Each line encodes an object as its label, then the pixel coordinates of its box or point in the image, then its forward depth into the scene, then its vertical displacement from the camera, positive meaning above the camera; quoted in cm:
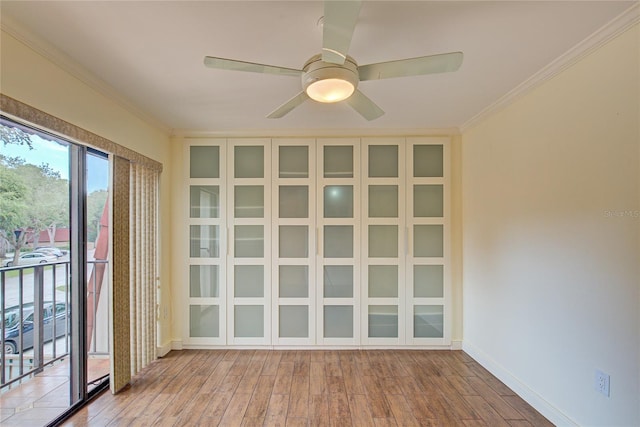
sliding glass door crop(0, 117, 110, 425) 189 -36
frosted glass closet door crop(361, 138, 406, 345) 345 -35
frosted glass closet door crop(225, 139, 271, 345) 345 -42
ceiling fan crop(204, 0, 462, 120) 133 +76
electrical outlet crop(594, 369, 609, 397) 175 -102
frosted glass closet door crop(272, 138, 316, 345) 345 -34
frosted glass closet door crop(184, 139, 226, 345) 346 -47
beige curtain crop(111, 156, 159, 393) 253 -53
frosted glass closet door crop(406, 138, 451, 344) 345 -45
